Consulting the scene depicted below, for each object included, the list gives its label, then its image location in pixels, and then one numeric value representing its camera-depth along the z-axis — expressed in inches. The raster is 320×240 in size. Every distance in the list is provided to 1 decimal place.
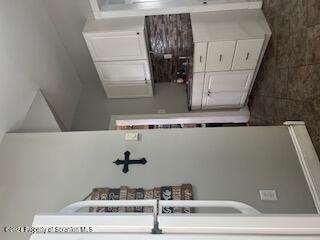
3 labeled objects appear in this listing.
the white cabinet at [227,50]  111.1
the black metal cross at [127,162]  74.8
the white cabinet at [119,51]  116.2
